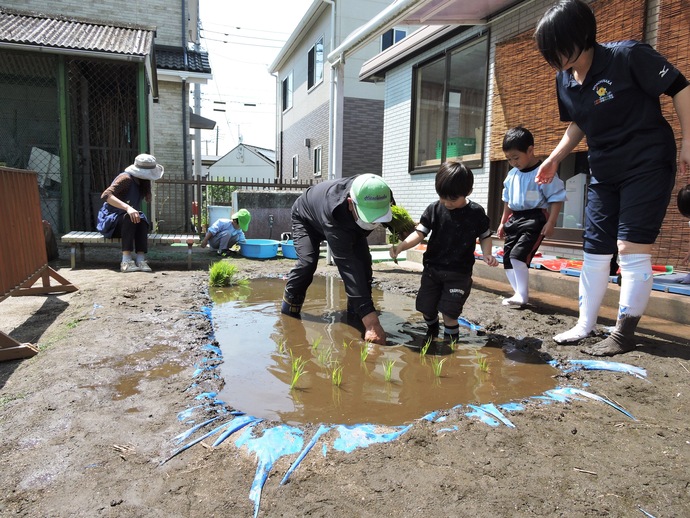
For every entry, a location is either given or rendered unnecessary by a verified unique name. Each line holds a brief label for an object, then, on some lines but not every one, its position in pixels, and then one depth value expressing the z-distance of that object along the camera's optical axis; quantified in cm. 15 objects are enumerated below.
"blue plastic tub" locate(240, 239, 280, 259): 720
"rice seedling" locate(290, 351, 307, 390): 239
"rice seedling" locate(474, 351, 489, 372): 268
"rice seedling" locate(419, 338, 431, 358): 284
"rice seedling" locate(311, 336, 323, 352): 302
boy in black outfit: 319
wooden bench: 572
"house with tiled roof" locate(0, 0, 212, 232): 694
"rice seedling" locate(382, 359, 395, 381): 248
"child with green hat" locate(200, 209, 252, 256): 734
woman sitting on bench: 570
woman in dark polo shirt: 254
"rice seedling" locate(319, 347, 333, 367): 279
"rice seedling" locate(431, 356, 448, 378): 258
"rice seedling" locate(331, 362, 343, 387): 244
